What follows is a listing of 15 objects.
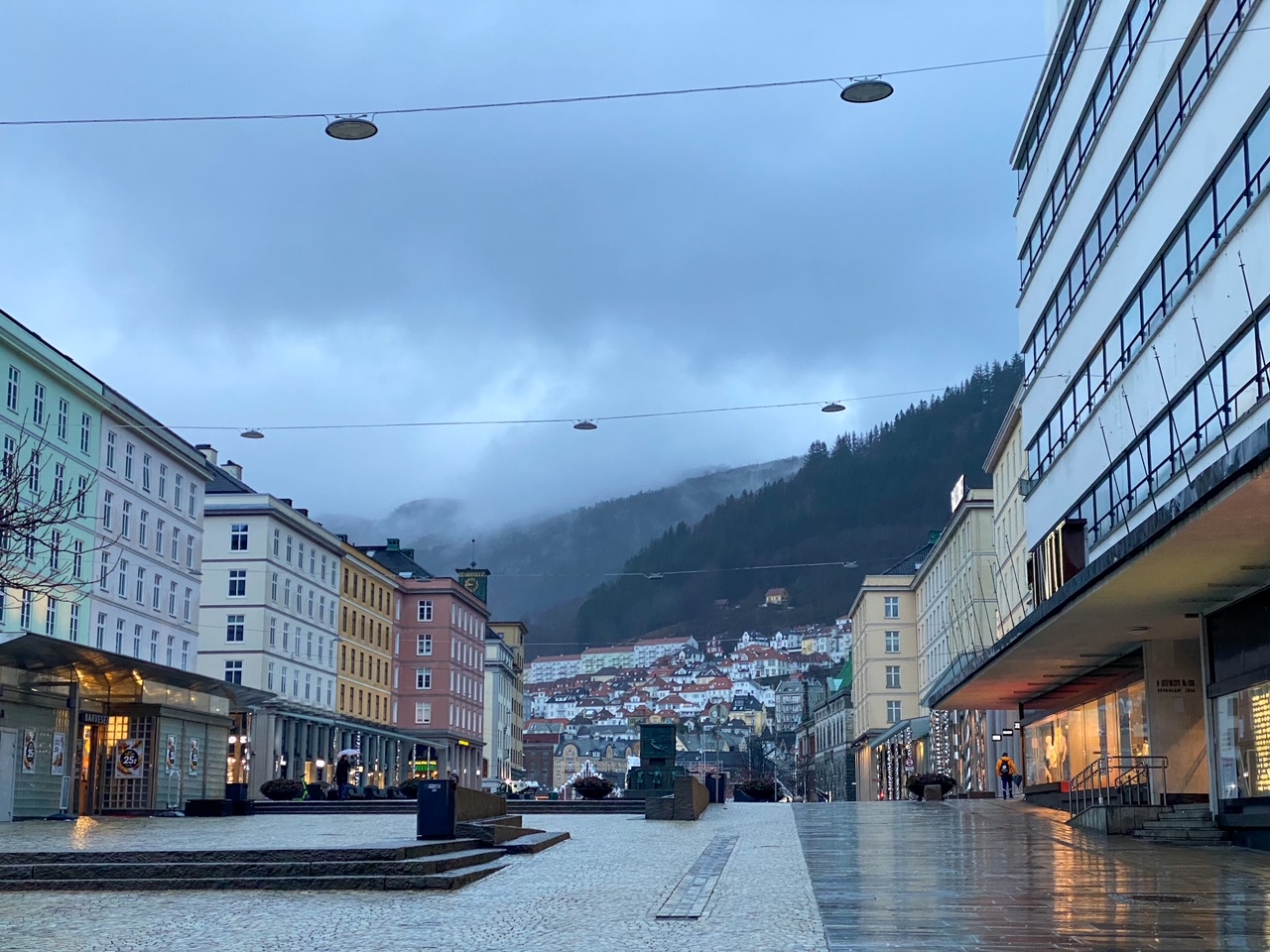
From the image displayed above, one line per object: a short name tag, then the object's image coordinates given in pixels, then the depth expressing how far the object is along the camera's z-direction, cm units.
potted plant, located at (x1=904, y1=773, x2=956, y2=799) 5522
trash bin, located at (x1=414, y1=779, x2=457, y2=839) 2231
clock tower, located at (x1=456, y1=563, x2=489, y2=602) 14675
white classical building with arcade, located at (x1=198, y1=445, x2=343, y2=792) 8312
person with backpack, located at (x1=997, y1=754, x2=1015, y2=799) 5644
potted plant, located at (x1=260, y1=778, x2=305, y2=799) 5612
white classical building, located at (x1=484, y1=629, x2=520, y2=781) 14262
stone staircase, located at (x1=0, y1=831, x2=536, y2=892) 1858
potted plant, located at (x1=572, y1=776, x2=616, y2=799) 5047
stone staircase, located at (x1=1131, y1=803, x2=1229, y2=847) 2791
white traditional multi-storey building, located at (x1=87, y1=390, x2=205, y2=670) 6022
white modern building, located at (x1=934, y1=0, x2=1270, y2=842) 2498
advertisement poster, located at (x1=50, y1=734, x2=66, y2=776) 4562
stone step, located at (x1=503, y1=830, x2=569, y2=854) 2450
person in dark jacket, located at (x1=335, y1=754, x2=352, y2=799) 5988
